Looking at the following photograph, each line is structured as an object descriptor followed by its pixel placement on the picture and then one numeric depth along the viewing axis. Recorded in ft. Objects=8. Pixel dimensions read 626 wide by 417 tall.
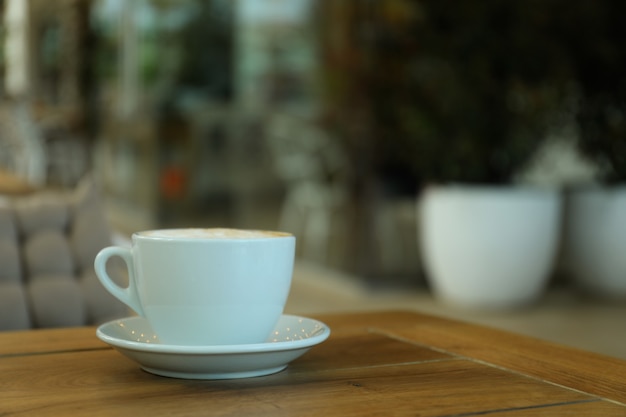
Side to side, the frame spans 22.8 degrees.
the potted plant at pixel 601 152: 15.25
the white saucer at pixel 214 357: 3.02
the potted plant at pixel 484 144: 14.07
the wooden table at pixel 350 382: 2.86
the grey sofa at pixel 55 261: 4.74
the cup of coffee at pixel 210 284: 3.04
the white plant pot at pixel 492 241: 13.96
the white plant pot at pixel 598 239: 15.25
